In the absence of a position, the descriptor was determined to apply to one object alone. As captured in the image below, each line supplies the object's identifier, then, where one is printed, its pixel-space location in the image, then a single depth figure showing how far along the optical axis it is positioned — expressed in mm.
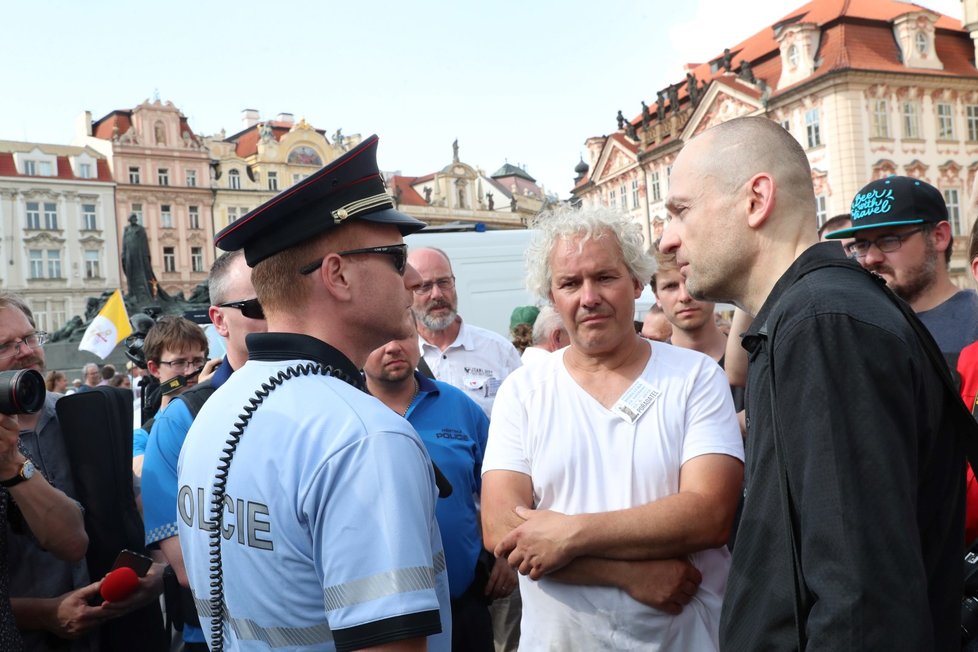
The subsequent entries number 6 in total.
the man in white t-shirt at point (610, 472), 2596
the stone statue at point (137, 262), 27484
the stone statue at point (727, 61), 43625
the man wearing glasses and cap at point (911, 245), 3861
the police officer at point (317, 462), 1521
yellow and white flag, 13844
